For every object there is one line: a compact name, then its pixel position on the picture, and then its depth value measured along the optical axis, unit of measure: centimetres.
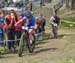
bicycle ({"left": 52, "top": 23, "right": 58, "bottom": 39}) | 2395
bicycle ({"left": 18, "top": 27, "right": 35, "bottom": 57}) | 1602
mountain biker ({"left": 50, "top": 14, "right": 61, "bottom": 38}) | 2400
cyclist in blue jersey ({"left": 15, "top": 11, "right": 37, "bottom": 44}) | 1645
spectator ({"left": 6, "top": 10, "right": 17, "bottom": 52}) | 1770
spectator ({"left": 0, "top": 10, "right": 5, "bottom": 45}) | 1941
